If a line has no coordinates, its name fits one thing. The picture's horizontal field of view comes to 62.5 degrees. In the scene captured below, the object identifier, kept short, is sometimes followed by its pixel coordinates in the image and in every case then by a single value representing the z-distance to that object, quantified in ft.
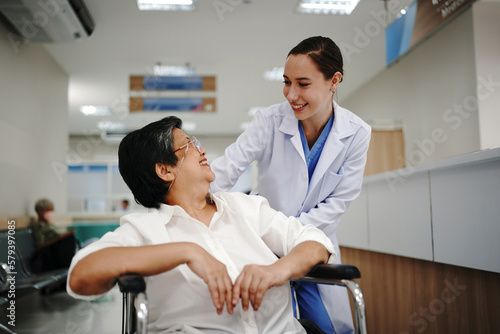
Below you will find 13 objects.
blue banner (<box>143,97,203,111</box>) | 20.80
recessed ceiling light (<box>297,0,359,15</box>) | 15.08
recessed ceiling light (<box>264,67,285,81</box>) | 22.48
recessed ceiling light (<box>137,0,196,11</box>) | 14.96
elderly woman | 3.50
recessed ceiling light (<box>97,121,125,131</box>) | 34.73
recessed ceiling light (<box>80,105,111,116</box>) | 29.19
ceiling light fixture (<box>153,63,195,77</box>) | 21.16
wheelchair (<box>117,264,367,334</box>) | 3.18
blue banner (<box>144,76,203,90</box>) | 19.88
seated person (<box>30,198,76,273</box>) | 14.40
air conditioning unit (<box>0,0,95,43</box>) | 12.85
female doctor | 5.32
